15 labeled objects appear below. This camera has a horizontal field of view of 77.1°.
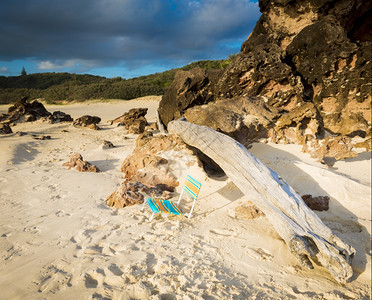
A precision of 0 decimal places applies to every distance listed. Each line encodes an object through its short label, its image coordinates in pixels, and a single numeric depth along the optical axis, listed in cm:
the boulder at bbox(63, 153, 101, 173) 654
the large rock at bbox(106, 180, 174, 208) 458
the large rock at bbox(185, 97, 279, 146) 628
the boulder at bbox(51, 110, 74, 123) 1512
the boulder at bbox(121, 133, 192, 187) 561
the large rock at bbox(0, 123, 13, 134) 1072
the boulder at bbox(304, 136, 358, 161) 566
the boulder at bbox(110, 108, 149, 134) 1251
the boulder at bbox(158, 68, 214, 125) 917
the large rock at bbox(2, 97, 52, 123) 1429
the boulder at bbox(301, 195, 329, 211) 467
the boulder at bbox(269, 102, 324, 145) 657
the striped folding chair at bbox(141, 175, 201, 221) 400
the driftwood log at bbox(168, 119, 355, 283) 307
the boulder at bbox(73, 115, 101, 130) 1386
